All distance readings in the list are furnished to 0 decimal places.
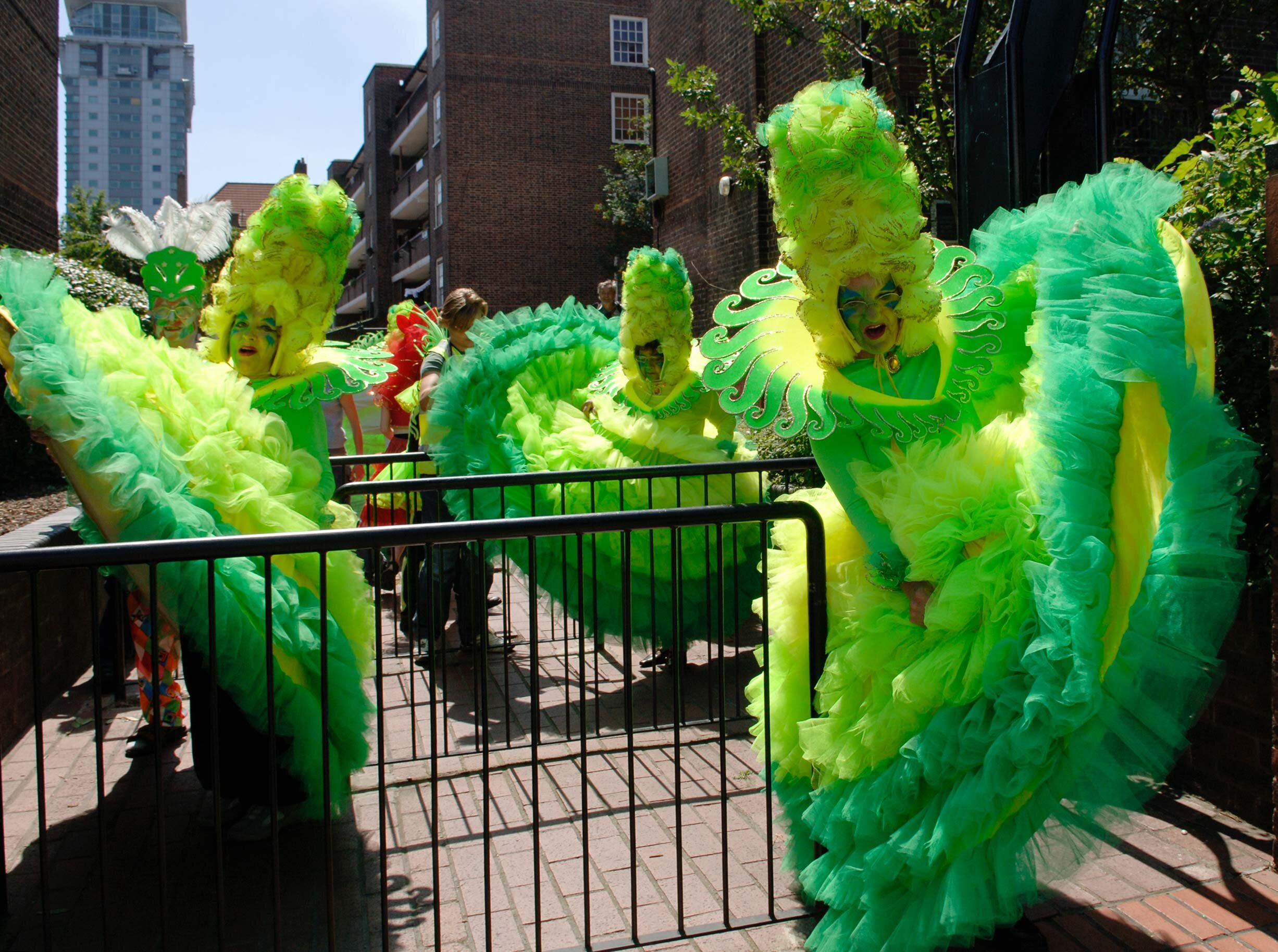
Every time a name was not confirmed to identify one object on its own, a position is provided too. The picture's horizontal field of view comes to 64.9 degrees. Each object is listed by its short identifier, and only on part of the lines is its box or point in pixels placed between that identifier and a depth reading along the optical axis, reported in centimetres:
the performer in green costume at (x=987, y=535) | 224
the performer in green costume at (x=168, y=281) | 428
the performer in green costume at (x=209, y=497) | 294
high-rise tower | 17512
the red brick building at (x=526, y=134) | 3481
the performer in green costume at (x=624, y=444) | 521
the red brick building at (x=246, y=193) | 6430
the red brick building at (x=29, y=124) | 1357
